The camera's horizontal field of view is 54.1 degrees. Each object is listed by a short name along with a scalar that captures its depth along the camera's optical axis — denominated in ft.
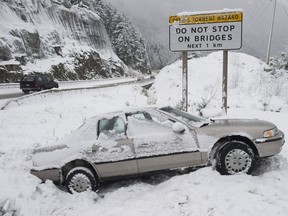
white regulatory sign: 28.58
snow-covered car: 17.08
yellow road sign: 28.40
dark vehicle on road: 75.36
